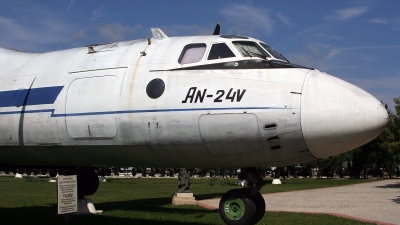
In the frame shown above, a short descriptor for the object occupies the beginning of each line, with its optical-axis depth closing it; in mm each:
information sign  10991
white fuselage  7367
